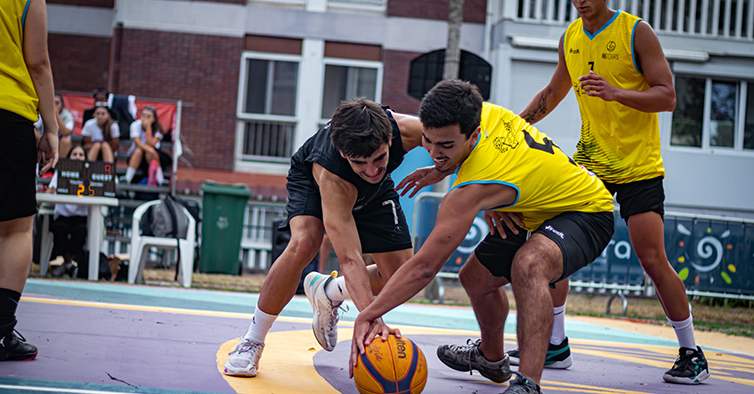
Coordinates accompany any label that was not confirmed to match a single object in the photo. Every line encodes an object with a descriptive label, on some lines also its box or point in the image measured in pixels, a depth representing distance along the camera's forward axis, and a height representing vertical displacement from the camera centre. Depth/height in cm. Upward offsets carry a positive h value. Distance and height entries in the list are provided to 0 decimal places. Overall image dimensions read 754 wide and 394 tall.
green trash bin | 980 -63
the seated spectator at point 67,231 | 787 -66
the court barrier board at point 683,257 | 878 -53
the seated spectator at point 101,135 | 939 +64
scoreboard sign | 772 -1
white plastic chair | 794 -81
